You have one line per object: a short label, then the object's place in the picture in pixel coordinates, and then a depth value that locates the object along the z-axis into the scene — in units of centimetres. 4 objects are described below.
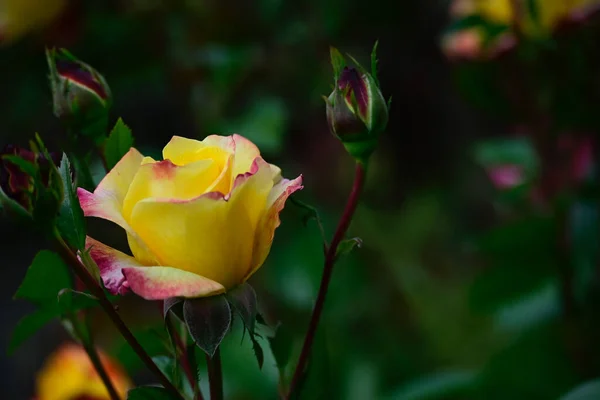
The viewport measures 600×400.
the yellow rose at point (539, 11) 127
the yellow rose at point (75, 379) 112
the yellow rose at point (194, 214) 98
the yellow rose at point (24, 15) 156
